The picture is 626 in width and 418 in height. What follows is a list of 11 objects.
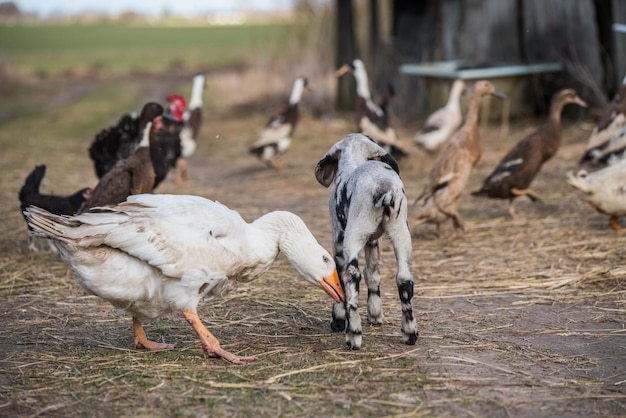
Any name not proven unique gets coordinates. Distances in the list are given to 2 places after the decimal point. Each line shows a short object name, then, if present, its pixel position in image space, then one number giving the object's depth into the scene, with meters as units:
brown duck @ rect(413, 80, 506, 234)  8.46
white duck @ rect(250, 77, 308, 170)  13.39
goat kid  5.21
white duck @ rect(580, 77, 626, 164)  10.12
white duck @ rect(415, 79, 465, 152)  13.01
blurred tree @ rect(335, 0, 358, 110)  20.81
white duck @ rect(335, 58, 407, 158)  12.60
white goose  5.07
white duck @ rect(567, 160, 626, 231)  8.02
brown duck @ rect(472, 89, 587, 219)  9.09
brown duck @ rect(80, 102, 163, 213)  7.71
